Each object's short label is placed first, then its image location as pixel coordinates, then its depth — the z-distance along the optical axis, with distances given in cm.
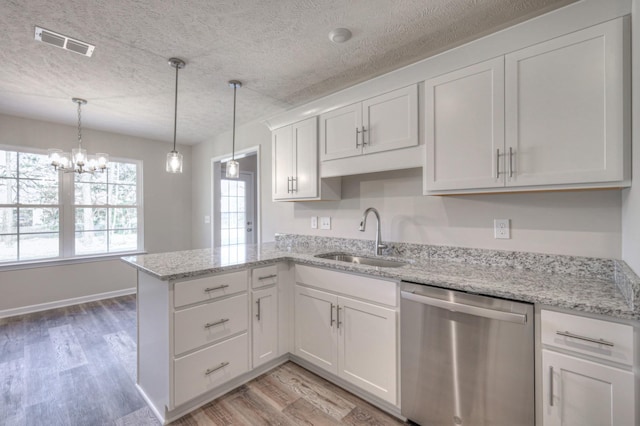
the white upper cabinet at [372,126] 201
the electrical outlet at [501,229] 187
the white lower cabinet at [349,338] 180
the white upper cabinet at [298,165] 263
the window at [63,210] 358
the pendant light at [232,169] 241
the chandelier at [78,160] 293
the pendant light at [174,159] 220
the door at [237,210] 514
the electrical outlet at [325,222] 290
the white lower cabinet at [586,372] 112
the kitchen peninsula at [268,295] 155
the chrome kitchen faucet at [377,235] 237
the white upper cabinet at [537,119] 133
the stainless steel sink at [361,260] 229
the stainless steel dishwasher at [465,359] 133
